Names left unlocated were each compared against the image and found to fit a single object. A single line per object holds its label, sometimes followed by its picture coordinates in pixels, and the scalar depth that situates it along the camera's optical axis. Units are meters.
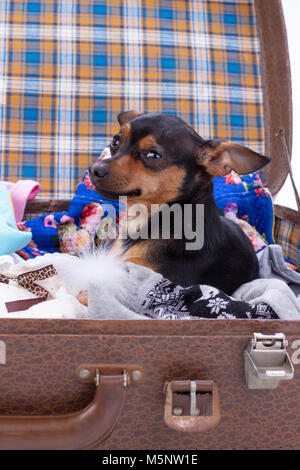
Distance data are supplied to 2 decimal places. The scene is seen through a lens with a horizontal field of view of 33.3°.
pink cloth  1.52
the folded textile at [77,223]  1.40
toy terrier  0.97
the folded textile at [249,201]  1.49
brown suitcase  0.69
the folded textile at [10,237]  1.19
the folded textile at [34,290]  0.87
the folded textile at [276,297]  0.84
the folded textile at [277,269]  1.22
